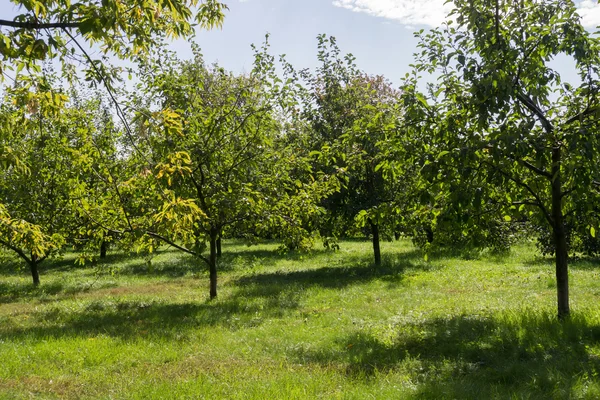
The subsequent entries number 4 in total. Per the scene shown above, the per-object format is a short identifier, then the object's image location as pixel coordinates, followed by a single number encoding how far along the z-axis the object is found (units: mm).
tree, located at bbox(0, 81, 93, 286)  17016
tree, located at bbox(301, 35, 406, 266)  22250
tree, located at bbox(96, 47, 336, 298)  13609
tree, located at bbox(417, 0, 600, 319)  7426
